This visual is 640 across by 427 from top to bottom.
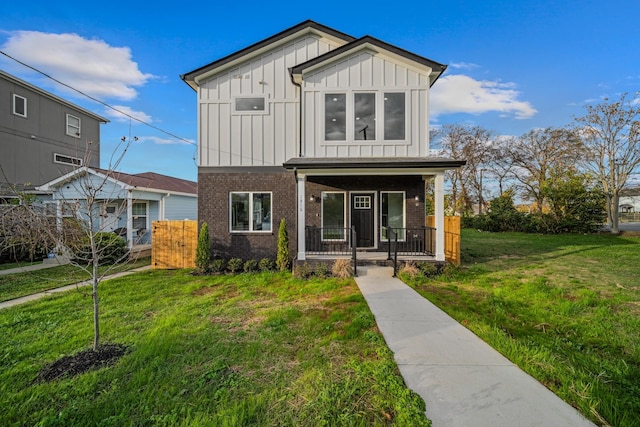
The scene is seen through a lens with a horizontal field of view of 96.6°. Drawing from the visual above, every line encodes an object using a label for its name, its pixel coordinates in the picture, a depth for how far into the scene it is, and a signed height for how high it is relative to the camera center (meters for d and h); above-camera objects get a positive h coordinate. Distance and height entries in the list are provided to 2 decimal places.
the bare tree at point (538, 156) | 20.62 +4.51
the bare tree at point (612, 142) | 17.16 +4.47
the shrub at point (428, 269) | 8.21 -1.60
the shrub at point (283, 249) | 9.18 -1.14
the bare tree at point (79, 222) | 3.67 -0.17
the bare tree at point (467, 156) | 26.70 +5.41
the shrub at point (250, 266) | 9.30 -1.70
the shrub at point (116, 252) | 10.92 -1.47
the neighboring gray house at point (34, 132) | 14.34 +4.63
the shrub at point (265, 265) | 9.32 -1.67
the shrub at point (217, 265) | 9.20 -1.67
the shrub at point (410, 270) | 7.90 -1.58
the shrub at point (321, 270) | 8.23 -1.63
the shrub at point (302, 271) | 8.22 -1.66
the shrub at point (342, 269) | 8.08 -1.58
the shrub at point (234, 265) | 9.28 -1.66
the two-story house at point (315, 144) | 9.10 +2.33
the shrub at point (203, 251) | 9.09 -1.19
